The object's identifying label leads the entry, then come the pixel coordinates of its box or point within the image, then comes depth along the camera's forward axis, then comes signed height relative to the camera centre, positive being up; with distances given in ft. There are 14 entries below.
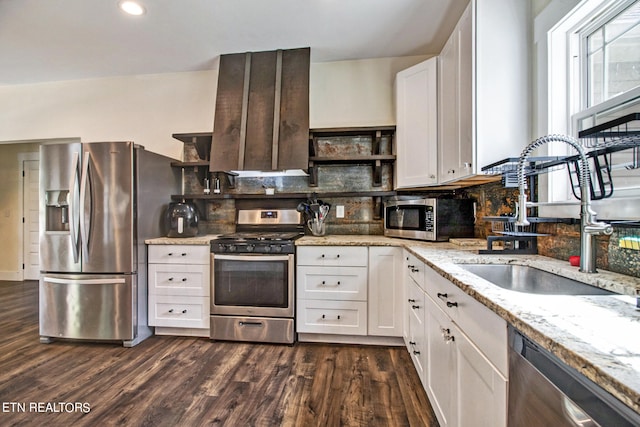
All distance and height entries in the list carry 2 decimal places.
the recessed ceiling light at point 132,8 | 6.86 +5.08
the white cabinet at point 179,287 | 8.25 -2.12
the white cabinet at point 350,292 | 7.66 -2.12
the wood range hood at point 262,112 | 8.46 +3.14
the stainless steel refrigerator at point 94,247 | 7.91 -0.92
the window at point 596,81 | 3.98 +2.19
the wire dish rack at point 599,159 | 3.26 +0.81
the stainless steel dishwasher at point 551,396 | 1.65 -1.22
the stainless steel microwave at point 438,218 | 7.32 -0.11
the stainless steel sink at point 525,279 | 4.00 -1.01
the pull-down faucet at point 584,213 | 3.55 +0.02
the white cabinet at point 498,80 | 5.59 +2.65
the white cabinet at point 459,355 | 2.77 -1.77
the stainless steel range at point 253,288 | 7.86 -2.07
